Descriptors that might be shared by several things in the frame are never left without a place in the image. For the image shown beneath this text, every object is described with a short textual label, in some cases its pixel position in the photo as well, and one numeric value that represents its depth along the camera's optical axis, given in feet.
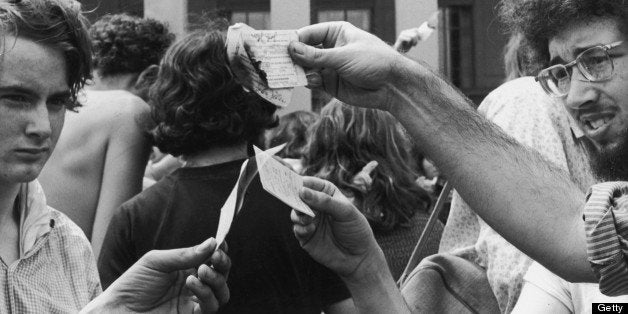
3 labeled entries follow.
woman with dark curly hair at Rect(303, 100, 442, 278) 11.46
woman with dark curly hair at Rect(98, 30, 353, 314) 8.99
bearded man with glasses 5.89
